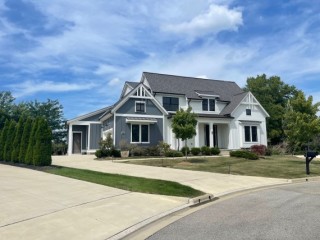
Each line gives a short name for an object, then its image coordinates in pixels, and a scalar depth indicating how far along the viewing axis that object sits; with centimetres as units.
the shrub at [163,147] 2181
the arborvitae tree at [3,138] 2085
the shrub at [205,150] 2312
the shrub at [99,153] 2123
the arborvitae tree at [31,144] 1648
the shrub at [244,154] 1990
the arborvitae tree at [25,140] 1752
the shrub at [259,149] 2393
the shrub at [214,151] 2336
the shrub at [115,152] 2134
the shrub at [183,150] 2281
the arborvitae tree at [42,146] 1559
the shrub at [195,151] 2272
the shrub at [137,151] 2196
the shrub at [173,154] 2150
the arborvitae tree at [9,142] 1966
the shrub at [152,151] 2230
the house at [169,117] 2398
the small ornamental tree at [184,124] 1859
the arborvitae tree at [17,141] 1856
